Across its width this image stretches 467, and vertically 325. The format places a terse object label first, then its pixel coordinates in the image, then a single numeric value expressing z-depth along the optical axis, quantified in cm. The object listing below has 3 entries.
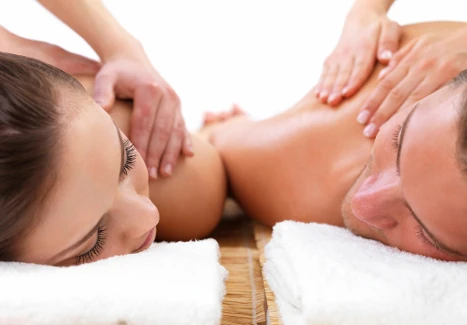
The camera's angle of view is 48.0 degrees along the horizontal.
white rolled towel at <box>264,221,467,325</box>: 63
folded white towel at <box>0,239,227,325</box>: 62
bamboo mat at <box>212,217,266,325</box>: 80
